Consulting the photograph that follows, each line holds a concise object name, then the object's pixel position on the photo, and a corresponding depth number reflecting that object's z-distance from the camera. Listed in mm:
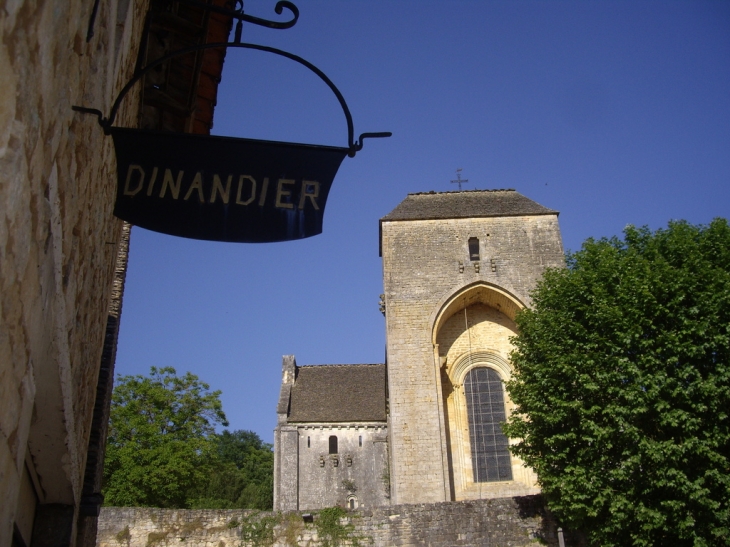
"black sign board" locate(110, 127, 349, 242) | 3152
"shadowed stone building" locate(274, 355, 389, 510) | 33625
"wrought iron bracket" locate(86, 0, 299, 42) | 3523
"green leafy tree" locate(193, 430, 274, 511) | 46169
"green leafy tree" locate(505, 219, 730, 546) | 12312
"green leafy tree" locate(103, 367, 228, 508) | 28750
